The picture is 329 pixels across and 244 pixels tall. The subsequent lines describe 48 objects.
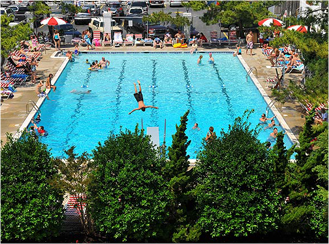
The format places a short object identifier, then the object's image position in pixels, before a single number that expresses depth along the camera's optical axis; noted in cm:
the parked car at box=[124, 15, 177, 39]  3853
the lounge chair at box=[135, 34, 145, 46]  3681
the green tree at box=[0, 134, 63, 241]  1238
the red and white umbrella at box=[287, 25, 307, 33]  2531
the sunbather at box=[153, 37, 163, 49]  3622
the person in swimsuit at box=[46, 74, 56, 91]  2619
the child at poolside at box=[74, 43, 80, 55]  3422
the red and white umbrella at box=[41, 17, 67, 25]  3450
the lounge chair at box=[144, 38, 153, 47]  3700
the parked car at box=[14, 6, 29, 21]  4806
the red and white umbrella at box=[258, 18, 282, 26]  3234
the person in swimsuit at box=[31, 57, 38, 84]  2713
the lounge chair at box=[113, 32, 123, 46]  3672
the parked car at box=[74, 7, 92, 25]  4606
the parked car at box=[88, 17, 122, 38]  4041
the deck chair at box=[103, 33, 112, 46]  3681
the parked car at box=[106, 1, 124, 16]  4879
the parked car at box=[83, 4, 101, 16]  5019
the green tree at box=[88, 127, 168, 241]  1243
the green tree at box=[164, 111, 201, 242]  1322
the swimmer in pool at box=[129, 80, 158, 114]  2200
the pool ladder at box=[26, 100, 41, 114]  2258
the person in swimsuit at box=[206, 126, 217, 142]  1371
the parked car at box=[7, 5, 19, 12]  5108
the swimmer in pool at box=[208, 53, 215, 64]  3229
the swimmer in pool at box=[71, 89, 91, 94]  2691
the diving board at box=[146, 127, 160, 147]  1658
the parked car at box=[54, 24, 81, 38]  3774
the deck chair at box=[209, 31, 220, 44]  3700
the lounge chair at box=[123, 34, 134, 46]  3691
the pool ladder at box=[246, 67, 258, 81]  2952
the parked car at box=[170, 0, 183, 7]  5409
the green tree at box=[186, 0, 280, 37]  3488
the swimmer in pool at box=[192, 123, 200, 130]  2194
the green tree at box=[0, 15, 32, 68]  2537
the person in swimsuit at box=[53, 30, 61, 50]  3481
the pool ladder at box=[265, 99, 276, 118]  2337
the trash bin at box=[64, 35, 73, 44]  3727
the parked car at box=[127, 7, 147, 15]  4778
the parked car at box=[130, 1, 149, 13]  5128
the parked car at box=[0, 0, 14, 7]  5534
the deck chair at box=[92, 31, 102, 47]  3675
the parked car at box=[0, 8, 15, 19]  4725
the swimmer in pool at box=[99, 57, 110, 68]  3116
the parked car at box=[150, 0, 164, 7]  5432
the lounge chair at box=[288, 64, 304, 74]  2905
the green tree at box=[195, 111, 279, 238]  1269
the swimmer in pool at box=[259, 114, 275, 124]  2207
